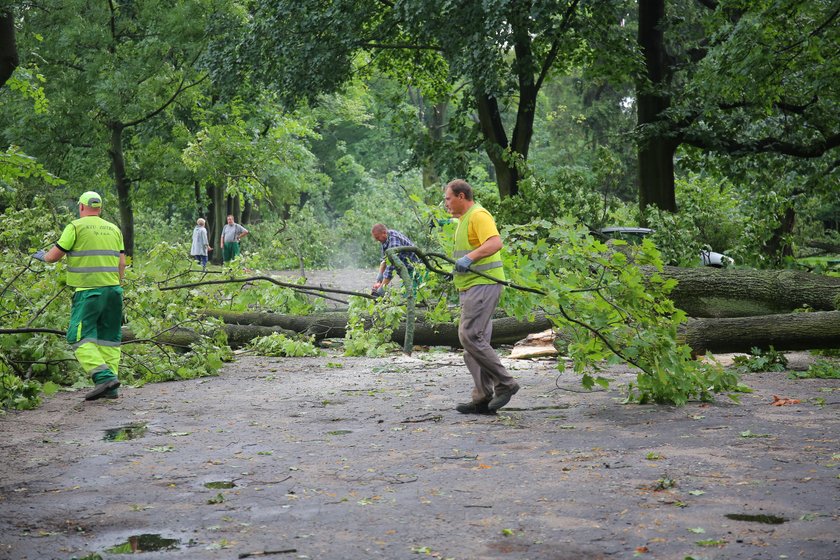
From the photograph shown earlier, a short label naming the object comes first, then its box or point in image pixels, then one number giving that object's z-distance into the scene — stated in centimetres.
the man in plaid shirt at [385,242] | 1512
